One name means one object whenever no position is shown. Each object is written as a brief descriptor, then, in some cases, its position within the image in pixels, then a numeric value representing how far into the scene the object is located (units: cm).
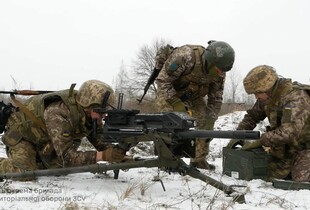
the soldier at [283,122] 498
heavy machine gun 391
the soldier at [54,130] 461
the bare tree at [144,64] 4277
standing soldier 594
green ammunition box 513
